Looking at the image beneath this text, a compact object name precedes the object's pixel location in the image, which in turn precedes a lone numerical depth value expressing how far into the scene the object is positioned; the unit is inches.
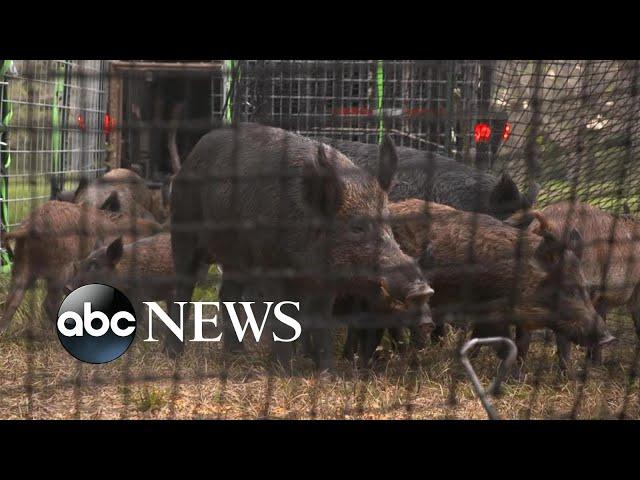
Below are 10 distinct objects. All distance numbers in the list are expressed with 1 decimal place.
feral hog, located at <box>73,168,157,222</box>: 290.7
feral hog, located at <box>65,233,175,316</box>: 229.8
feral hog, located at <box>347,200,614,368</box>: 219.5
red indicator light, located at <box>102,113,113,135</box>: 342.8
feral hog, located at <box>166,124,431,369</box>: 204.5
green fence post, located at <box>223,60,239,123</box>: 319.2
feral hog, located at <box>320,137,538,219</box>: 257.7
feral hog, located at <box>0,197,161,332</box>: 251.1
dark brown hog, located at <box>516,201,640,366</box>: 231.5
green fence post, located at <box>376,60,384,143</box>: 261.1
